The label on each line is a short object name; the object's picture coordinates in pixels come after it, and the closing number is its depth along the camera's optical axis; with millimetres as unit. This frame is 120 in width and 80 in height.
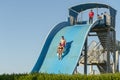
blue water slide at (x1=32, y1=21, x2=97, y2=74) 25797
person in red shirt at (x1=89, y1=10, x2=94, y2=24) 30150
